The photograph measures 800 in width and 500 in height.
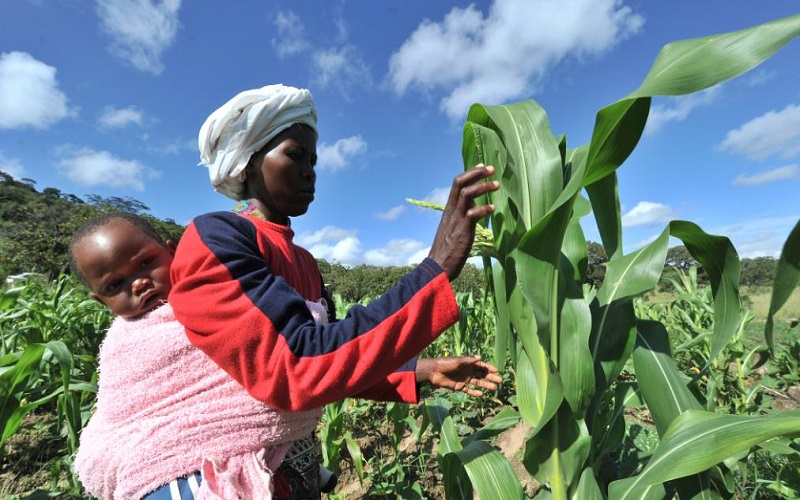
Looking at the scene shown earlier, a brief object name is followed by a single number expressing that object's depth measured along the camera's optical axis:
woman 0.92
